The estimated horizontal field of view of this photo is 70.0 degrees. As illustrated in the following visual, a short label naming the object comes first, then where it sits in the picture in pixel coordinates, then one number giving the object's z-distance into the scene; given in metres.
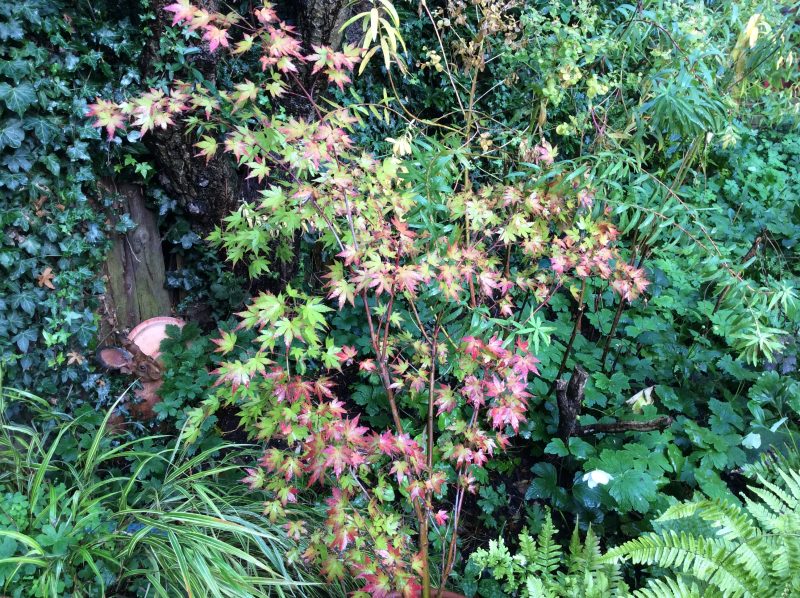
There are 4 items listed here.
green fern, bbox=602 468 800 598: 1.81
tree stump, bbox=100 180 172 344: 2.84
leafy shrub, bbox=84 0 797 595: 1.87
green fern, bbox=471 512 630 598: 2.03
